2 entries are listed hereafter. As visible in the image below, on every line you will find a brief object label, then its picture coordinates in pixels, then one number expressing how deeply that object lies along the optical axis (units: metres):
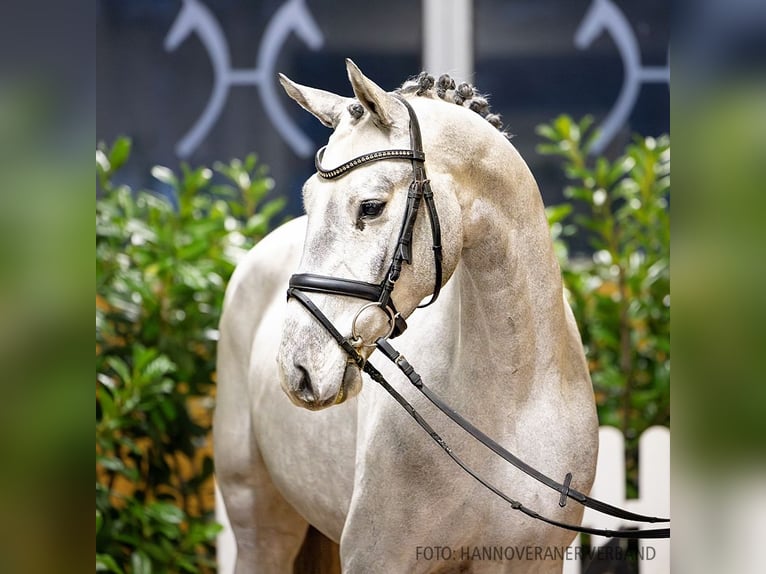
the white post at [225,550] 6.85
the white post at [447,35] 8.23
